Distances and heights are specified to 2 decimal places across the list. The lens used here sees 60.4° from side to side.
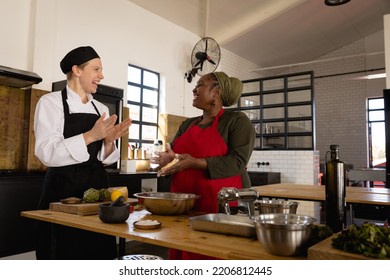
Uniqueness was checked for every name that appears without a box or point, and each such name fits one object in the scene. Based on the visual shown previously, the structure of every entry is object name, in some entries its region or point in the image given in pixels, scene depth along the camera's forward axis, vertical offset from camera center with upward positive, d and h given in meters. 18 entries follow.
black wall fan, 6.25 +1.99
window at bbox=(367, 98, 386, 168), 9.38 +0.93
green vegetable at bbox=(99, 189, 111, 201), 1.71 -0.17
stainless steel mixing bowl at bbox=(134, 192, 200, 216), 1.48 -0.19
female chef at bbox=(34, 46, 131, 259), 1.69 +0.08
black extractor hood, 3.25 +0.83
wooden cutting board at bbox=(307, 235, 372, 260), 0.84 -0.23
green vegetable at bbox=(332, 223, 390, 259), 0.83 -0.19
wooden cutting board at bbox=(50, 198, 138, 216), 1.51 -0.22
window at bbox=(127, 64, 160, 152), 5.59 +0.99
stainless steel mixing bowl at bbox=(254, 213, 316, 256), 0.91 -0.20
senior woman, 1.74 +0.08
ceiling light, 4.11 +2.01
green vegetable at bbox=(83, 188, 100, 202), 1.66 -0.17
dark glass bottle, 1.21 -0.10
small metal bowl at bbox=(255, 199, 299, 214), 1.26 -0.16
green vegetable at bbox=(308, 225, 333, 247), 1.02 -0.21
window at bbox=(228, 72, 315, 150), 5.98 +0.94
